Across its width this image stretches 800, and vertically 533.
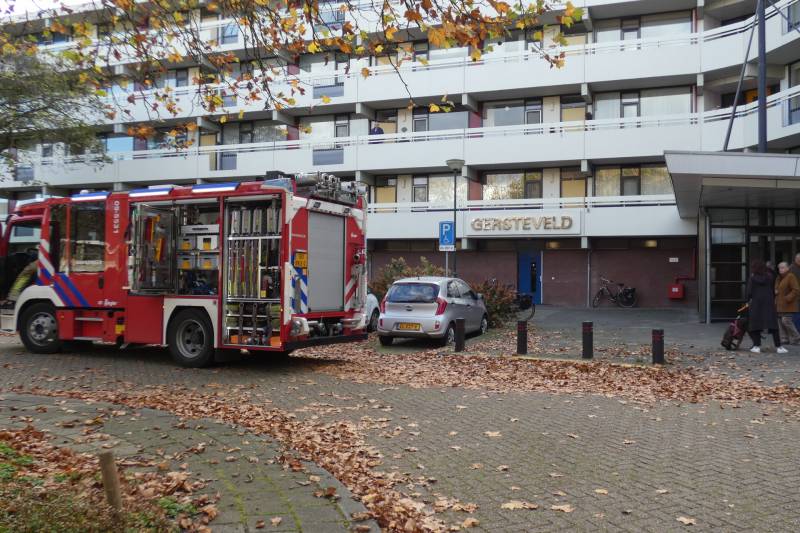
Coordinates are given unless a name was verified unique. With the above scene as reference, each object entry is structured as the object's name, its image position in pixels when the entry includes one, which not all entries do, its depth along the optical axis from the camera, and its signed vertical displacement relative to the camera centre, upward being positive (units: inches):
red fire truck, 414.3 +10.2
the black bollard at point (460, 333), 538.0 -38.9
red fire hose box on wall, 1034.1 -7.7
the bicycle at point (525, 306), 810.2 -26.6
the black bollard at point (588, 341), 487.8 -40.8
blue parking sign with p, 710.4 +51.7
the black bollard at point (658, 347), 456.8 -41.8
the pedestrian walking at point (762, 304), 494.0 -13.0
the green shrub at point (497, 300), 724.7 -16.5
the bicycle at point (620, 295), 1059.9 -14.7
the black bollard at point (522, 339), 512.6 -41.4
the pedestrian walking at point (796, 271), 557.6 +13.5
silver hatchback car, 572.1 -22.1
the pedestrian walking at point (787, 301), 521.3 -11.1
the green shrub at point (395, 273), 753.4 +12.9
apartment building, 1023.0 +246.0
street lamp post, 780.0 +142.4
